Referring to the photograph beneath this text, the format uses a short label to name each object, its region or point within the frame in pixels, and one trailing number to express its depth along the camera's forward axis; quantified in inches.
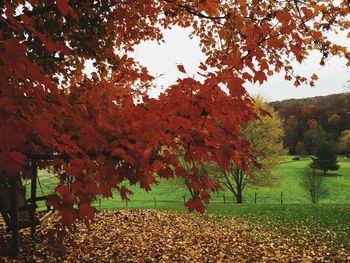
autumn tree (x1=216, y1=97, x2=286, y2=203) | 1198.9
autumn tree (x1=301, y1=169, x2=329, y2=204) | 1472.7
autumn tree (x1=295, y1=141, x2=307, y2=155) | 3412.9
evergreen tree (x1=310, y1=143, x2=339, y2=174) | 2203.5
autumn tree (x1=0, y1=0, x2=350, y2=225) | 118.1
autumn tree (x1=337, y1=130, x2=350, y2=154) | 3046.5
